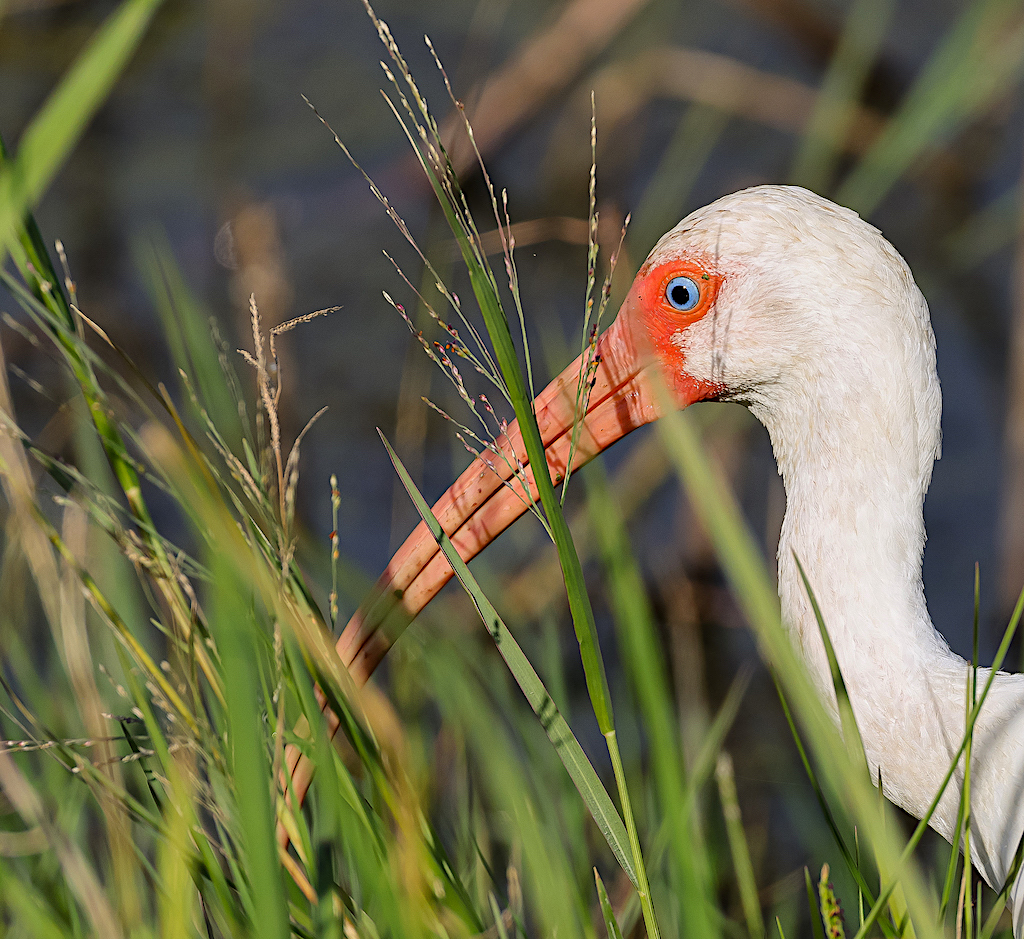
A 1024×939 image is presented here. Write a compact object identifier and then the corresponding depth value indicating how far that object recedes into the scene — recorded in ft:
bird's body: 16.53
